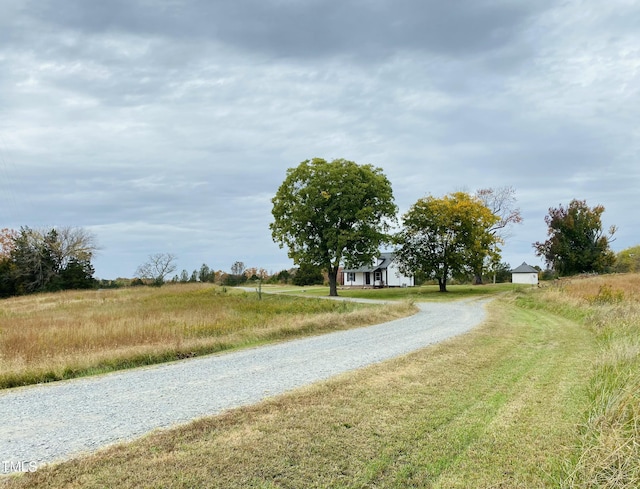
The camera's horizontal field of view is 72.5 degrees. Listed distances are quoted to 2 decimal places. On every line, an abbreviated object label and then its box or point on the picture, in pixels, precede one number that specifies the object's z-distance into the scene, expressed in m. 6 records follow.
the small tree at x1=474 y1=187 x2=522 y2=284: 38.59
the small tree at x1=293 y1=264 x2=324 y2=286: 66.71
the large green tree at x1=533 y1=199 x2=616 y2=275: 48.72
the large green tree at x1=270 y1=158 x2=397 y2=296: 37.81
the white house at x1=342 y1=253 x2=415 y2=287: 58.66
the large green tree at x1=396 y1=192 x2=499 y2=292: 38.56
